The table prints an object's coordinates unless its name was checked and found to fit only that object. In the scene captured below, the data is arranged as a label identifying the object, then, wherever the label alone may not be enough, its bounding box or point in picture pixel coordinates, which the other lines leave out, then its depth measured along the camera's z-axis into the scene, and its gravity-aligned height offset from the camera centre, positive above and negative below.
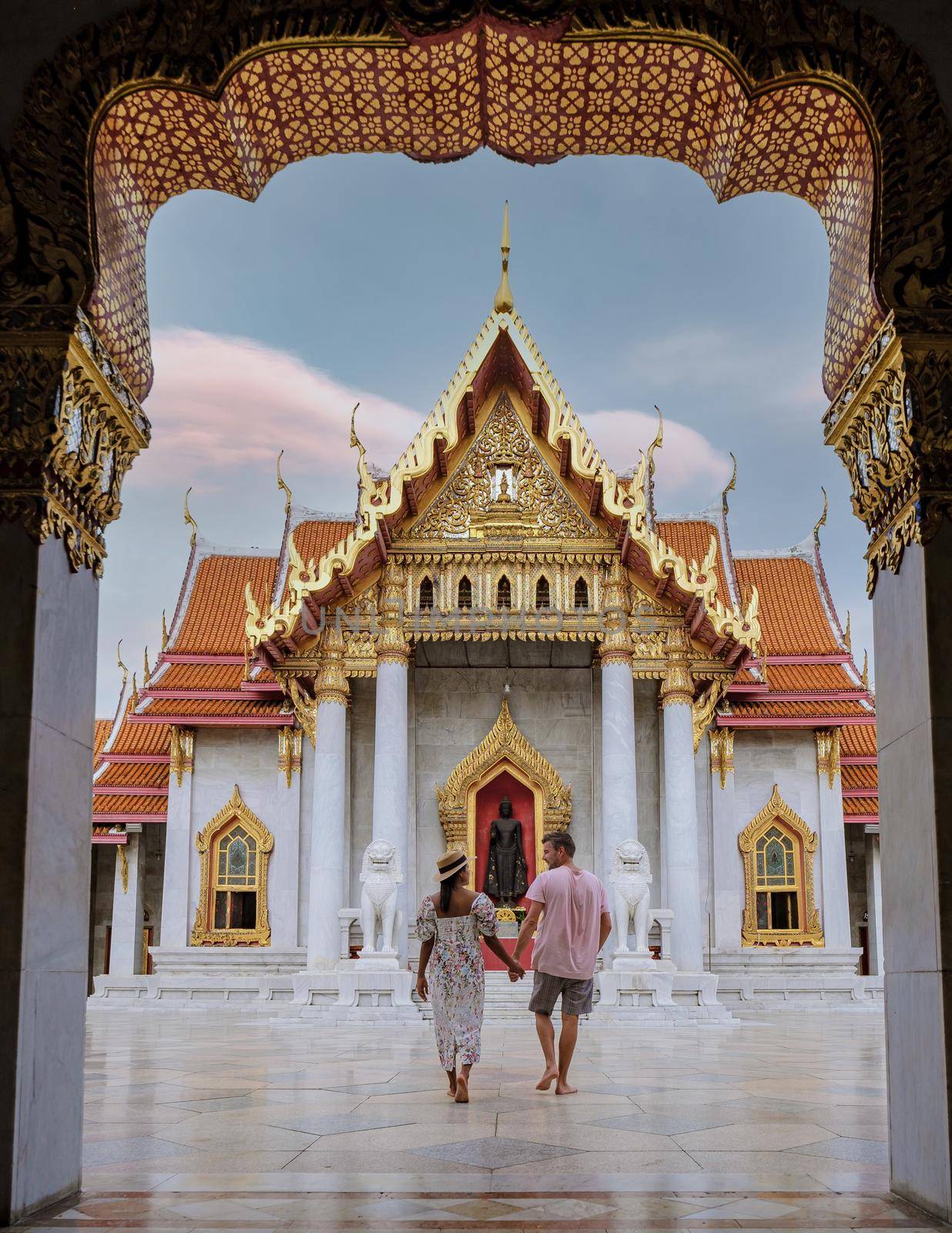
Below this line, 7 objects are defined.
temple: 16.14 +1.69
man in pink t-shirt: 7.26 -0.47
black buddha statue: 18.06 -0.13
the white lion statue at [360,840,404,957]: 15.15 -0.47
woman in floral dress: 7.12 -0.55
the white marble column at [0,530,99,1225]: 4.13 -0.05
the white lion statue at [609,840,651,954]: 15.08 -0.47
